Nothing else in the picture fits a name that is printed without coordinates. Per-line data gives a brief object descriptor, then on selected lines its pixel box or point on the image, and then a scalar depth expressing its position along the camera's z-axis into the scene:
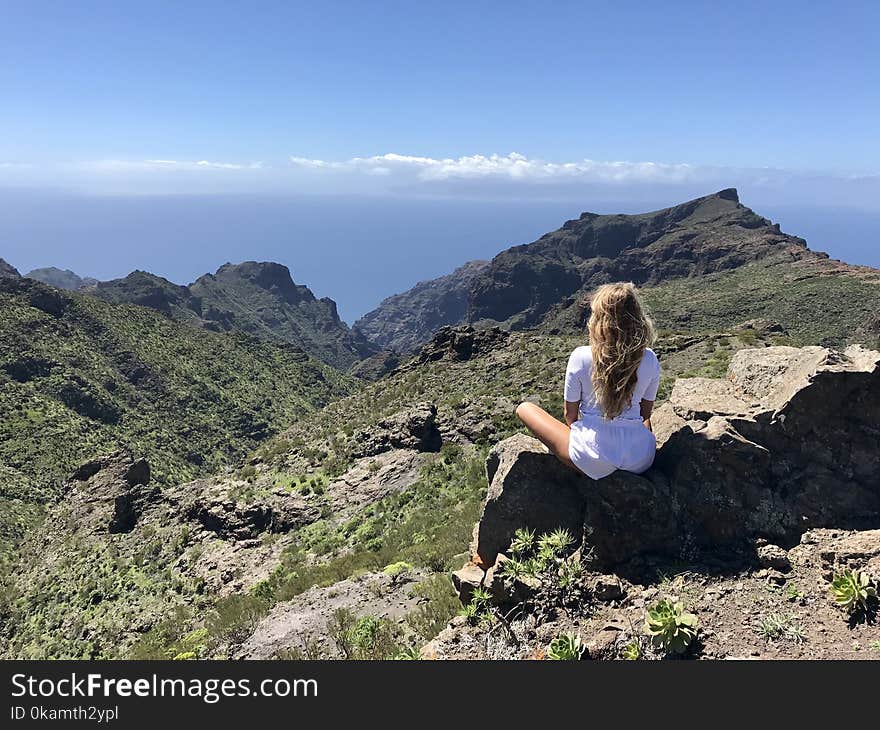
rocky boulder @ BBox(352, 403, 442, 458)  20.64
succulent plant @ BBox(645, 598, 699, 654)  4.70
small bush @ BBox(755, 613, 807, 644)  4.68
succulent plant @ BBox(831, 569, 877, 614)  4.68
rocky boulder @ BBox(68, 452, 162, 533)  21.41
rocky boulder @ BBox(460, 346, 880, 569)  5.95
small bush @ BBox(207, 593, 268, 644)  9.48
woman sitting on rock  5.74
